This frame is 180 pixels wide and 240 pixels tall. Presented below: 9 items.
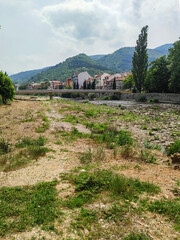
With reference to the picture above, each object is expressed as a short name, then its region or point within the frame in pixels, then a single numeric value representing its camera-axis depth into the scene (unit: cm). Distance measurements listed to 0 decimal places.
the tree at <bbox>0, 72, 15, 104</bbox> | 3291
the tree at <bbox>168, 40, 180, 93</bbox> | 3625
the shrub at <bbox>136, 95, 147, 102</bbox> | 5553
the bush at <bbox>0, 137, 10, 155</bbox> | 876
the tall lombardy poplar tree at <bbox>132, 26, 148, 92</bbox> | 5494
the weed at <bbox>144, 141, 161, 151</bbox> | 1058
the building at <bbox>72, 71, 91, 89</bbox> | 15775
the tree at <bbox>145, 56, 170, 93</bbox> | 4945
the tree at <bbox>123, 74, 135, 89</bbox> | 8714
